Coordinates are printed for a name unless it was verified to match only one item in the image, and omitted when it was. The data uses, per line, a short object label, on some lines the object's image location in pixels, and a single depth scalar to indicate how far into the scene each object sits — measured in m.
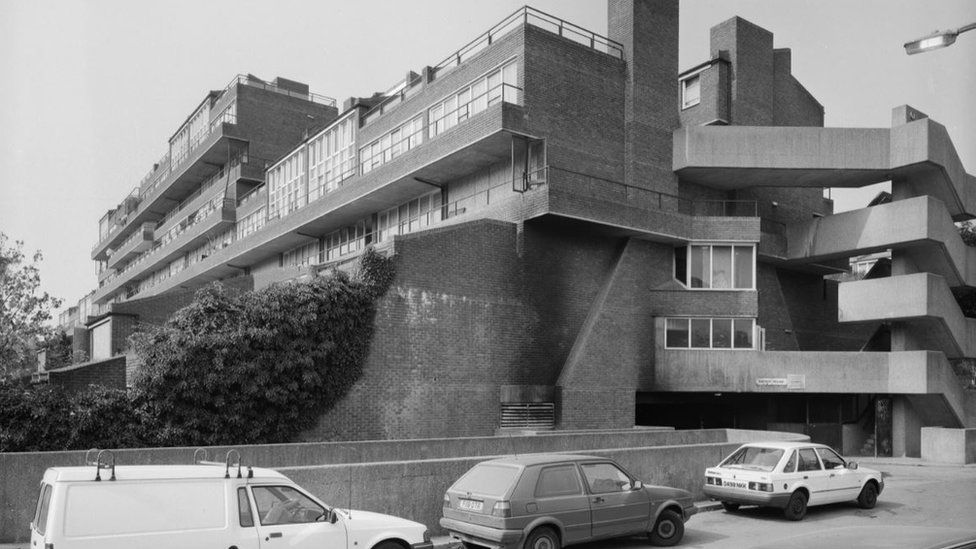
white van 8.21
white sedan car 15.34
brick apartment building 25.20
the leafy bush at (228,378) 17.28
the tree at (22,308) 29.84
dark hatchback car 11.20
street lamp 9.86
